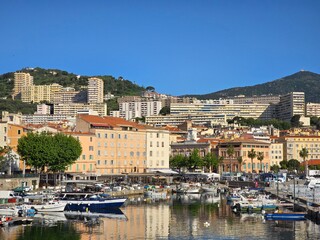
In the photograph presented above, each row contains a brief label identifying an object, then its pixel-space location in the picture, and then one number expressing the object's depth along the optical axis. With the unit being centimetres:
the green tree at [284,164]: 13638
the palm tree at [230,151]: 12294
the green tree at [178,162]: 11244
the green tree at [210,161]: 11481
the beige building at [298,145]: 14550
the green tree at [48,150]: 7456
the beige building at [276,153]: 14252
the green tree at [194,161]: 11162
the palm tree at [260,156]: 12638
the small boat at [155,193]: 7762
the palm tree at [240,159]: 12325
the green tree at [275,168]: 13300
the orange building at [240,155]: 12569
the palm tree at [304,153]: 13375
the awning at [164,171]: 9824
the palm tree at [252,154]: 12310
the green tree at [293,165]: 13625
